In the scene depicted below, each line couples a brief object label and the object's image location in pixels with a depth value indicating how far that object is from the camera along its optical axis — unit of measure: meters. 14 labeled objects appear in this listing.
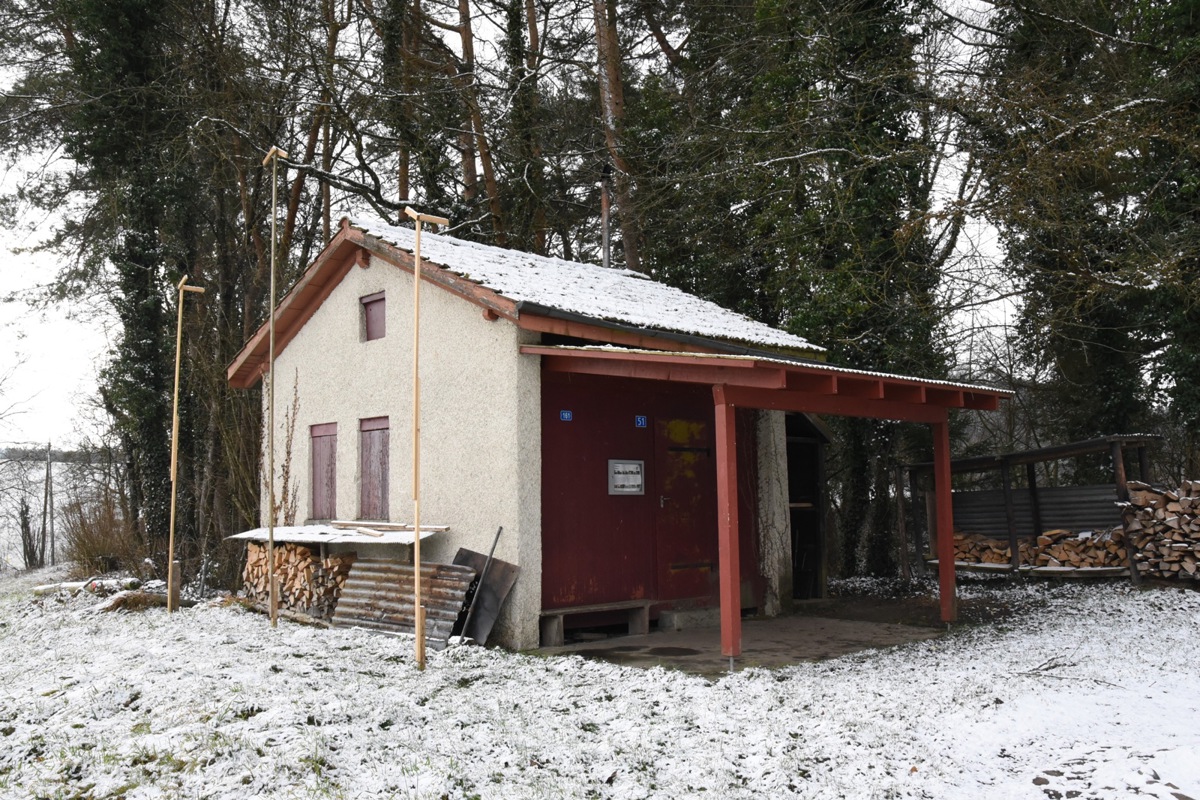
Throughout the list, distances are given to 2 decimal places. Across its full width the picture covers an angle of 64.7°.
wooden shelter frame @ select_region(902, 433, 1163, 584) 11.47
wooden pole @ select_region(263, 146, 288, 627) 9.03
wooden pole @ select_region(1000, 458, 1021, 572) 12.73
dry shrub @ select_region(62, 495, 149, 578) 15.31
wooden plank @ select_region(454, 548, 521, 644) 8.64
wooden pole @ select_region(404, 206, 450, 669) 7.29
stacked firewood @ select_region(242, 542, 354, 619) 10.40
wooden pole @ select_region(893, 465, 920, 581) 14.14
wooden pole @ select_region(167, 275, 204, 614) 10.55
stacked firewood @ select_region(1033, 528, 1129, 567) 11.73
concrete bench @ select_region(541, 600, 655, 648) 9.05
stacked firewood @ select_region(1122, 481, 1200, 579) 10.76
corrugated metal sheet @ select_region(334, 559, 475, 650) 8.71
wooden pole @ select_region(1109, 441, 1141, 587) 11.30
